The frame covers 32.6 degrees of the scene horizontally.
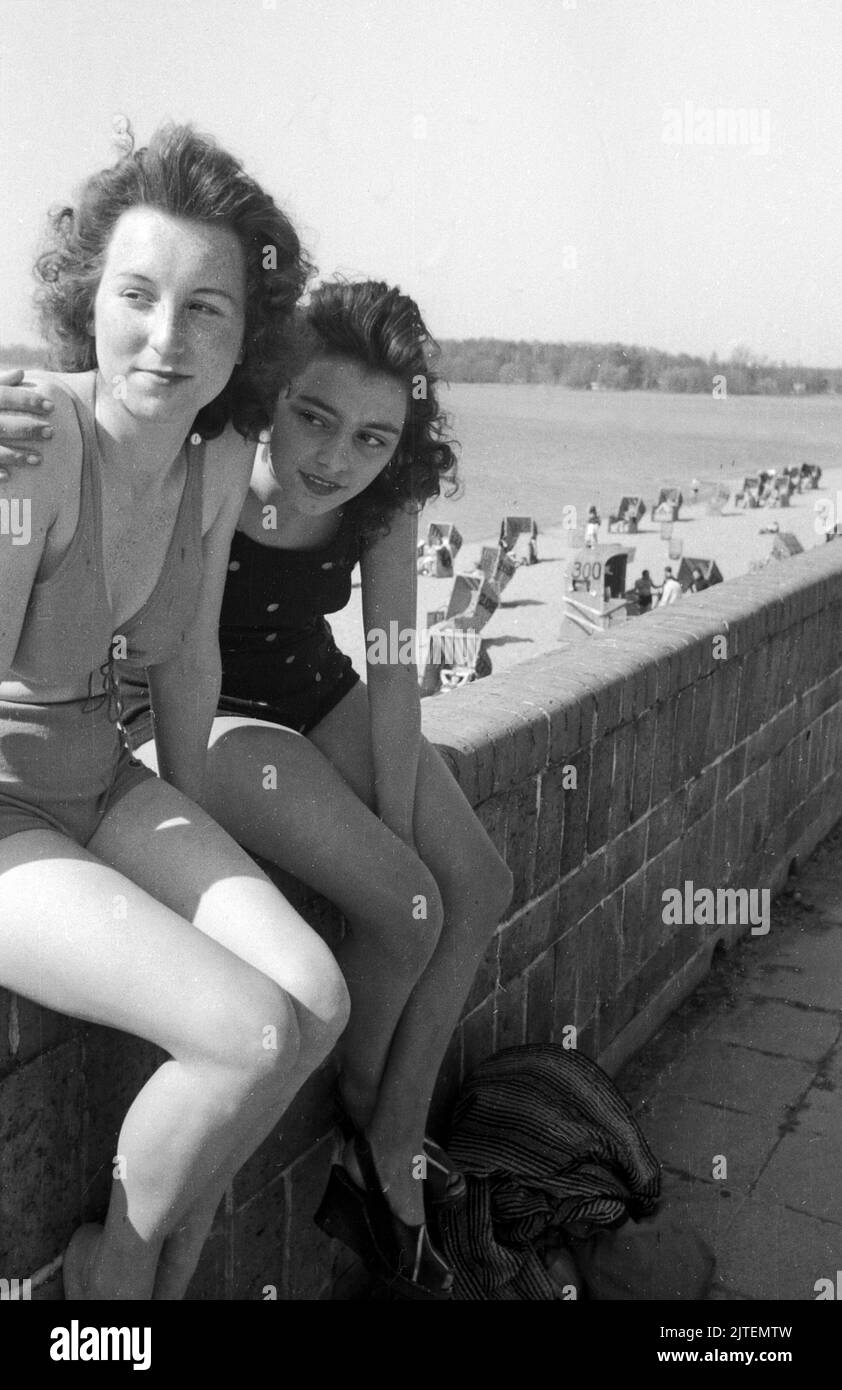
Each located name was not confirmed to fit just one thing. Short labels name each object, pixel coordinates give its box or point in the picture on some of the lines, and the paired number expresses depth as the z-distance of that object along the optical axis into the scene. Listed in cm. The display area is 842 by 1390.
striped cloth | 291
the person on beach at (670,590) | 1914
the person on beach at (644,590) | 2025
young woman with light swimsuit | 186
